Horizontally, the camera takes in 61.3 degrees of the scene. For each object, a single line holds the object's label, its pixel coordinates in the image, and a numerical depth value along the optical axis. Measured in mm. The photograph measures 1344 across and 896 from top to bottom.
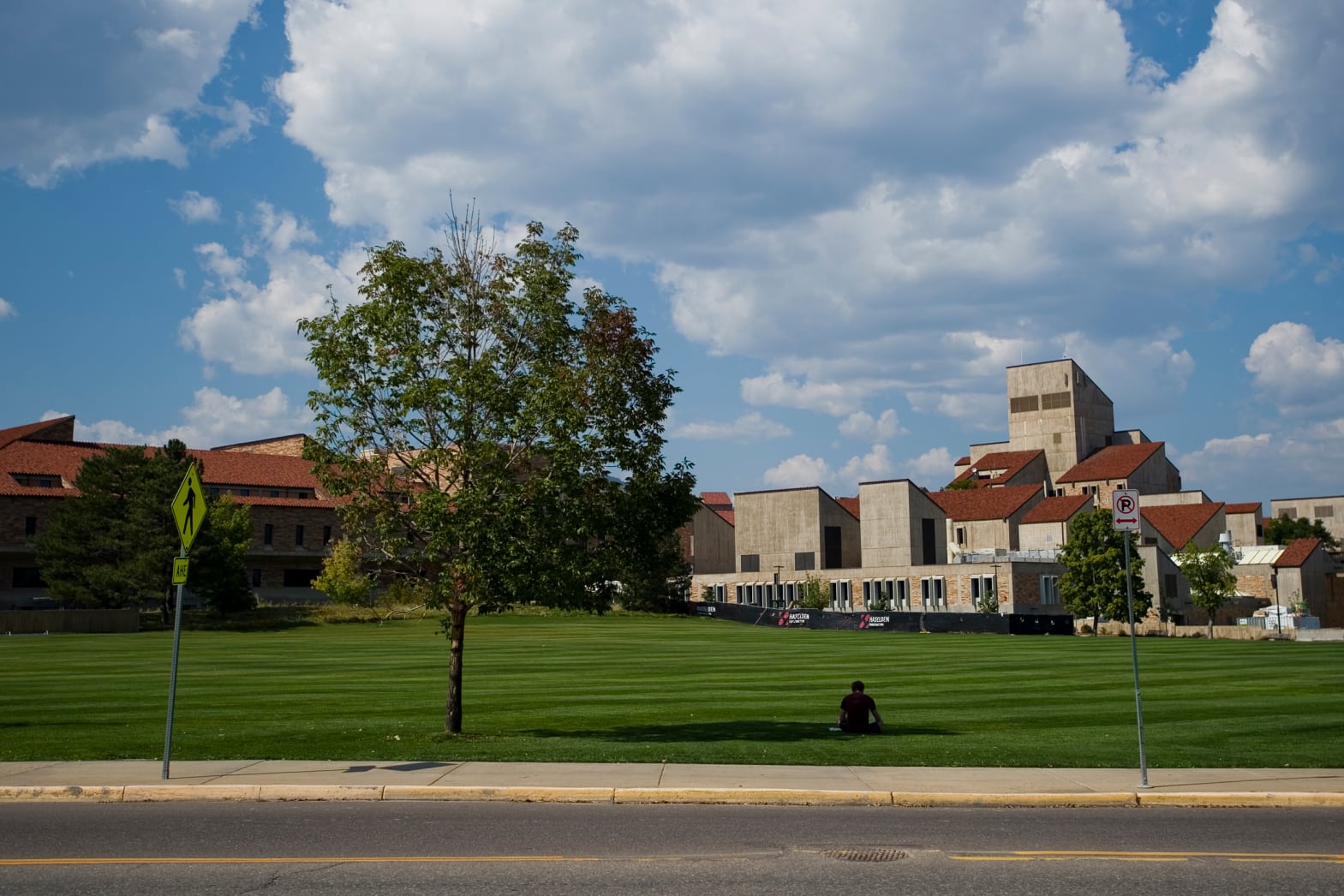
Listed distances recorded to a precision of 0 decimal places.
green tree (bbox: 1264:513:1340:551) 139750
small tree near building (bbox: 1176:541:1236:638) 81812
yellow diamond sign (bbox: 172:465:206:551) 14969
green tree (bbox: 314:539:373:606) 73500
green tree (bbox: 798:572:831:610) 88062
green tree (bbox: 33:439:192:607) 66562
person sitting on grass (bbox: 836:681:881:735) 19016
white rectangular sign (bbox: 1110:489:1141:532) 14031
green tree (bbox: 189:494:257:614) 67812
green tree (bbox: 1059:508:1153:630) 73312
